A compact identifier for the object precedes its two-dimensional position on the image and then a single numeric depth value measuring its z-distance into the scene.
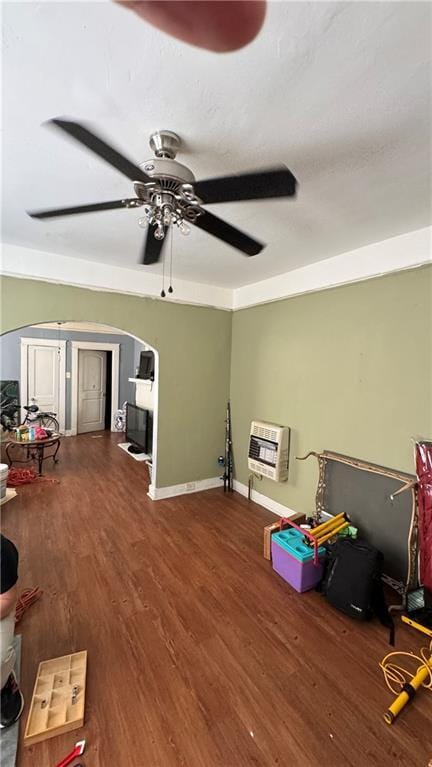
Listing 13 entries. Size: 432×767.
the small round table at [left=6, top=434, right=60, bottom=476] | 4.60
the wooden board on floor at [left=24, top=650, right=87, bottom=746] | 1.35
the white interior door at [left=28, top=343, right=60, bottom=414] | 6.55
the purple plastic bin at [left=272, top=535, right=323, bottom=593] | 2.29
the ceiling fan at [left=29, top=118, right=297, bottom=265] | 1.19
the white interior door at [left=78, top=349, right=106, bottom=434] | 7.33
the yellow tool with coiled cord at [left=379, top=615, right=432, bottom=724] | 1.48
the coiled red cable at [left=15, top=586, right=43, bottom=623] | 2.02
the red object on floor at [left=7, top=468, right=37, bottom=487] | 4.23
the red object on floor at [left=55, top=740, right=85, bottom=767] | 1.24
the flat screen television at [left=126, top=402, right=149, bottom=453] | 5.69
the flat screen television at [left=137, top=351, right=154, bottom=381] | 5.87
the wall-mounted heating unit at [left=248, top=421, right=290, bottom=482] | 3.28
